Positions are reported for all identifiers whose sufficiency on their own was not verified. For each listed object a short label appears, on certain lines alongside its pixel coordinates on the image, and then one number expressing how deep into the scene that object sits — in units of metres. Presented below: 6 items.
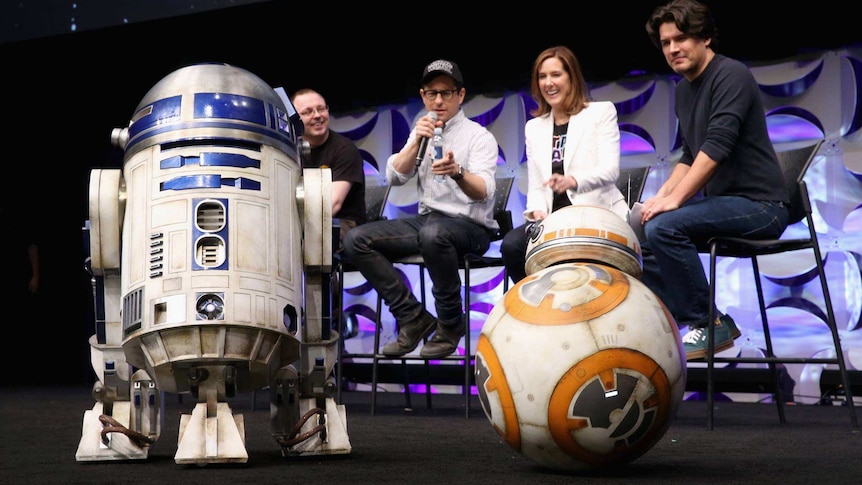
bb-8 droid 1.99
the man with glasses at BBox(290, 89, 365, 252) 4.61
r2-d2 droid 2.28
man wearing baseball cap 4.11
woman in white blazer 3.91
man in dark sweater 3.49
